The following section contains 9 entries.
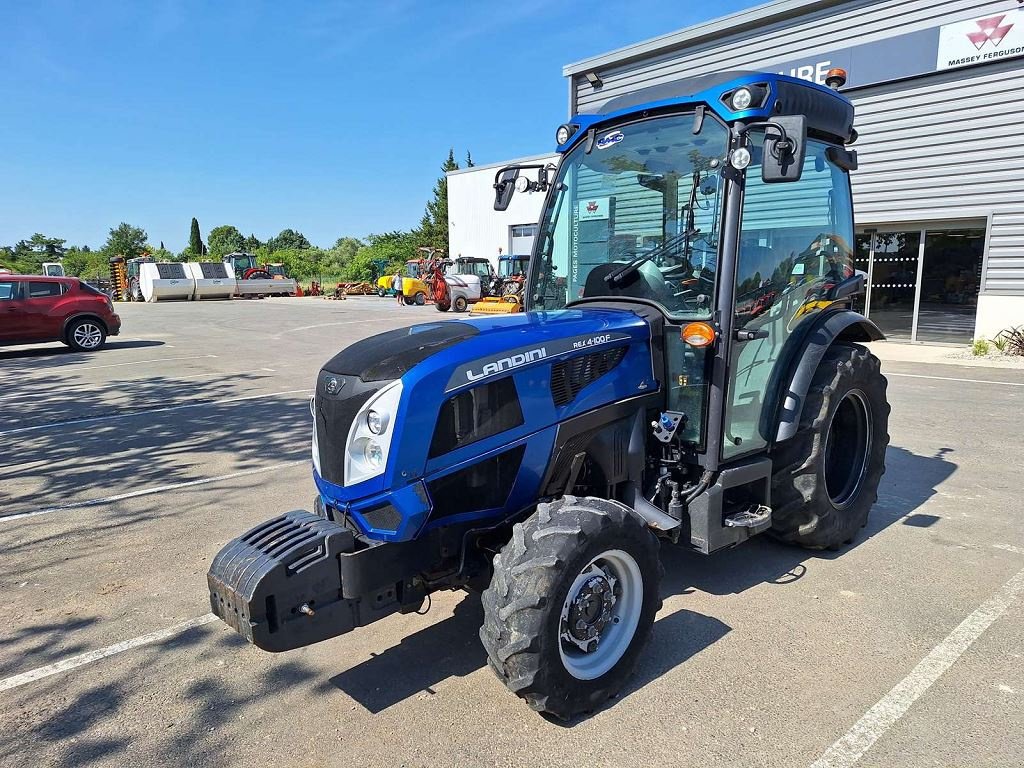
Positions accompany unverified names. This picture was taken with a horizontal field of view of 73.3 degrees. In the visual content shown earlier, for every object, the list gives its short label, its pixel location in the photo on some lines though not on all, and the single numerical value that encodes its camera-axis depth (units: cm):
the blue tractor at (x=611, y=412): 264
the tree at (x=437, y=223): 6077
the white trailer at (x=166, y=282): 3494
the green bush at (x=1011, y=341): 1221
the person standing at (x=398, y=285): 3152
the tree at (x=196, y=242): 8576
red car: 1349
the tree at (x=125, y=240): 8481
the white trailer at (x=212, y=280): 3606
